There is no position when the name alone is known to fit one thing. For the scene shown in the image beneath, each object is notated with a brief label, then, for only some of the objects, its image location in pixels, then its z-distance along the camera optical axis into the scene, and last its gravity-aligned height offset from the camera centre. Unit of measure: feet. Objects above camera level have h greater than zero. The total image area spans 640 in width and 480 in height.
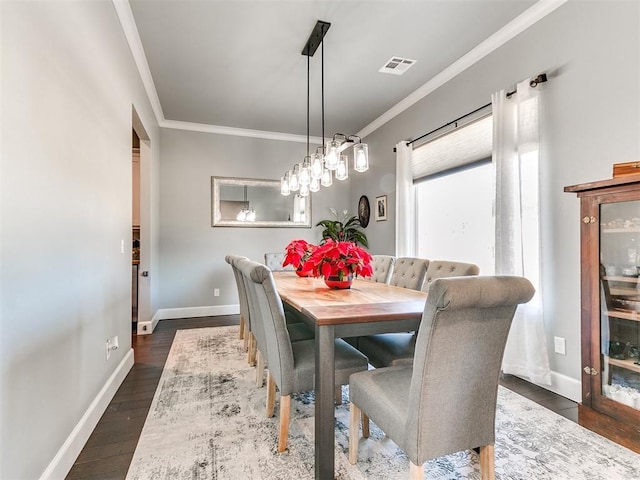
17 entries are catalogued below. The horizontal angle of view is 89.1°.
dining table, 4.59 -1.28
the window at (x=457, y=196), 9.75 +1.59
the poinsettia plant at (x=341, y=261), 7.28 -0.40
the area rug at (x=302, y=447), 4.84 -3.42
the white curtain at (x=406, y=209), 12.64 +1.32
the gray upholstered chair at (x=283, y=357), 5.20 -1.98
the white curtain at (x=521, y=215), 7.73 +0.67
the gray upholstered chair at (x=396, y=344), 6.07 -2.04
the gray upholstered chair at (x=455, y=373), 3.44 -1.52
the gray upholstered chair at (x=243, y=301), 8.14 -1.63
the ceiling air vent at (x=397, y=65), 9.95 +5.60
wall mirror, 15.93 +1.95
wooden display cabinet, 5.42 -1.15
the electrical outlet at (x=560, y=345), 7.43 -2.39
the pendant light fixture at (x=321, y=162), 8.18 +2.17
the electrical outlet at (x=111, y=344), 7.29 -2.32
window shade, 9.54 +3.08
